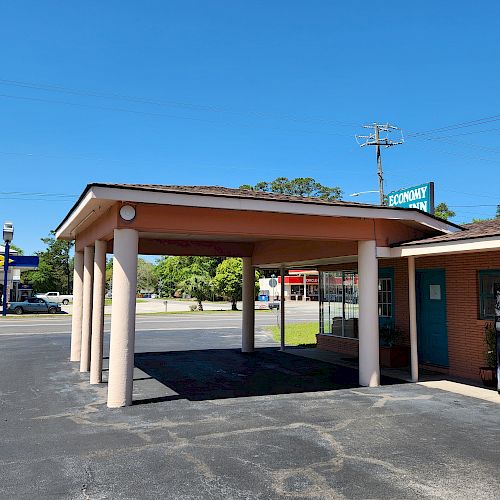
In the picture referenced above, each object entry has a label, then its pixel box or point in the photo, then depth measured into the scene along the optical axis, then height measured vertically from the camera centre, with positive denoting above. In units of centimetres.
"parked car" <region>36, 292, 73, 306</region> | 6525 -74
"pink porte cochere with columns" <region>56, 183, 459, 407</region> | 855 +137
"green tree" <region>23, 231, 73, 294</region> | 8019 +412
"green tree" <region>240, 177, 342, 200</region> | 7850 +1804
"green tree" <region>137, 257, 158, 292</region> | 11638 +382
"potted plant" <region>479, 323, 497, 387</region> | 1044 -149
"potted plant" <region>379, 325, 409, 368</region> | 1345 -162
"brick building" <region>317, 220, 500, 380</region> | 1019 -5
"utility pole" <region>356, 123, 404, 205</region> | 3697 +1224
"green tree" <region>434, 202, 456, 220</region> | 6049 +1108
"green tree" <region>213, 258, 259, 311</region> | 4972 +153
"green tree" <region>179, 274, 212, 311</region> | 5178 +81
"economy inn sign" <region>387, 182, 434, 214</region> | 2522 +560
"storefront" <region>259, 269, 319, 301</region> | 8694 +182
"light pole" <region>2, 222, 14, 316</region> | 3547 +433
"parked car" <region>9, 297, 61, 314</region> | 4088 -118
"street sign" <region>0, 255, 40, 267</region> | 4144 +290
